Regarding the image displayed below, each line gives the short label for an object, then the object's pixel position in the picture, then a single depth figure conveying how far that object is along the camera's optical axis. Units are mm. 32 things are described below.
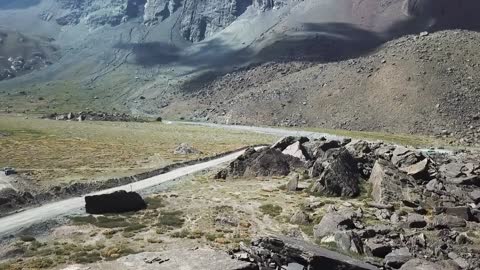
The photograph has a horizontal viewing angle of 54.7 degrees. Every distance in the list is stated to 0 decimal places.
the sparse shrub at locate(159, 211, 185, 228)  44656
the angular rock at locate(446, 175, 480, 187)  57375
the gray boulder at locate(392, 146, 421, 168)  63844
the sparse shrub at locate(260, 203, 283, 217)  48806
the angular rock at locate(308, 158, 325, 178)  64125
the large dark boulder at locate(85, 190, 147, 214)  48406
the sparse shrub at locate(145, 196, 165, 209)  51353
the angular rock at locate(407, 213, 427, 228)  42688
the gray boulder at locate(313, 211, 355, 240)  40438
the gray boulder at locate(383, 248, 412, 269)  33531
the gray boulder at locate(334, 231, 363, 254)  36156
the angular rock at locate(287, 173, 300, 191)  58906
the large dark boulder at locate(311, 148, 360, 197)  56116
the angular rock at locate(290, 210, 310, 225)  45144
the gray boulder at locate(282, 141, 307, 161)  73244
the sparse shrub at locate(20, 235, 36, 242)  39209
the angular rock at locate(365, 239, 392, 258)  35562
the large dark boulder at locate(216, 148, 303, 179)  68625
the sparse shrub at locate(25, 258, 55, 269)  32594
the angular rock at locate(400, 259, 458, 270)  31359
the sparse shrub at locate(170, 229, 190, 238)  40597
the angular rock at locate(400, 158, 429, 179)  58469
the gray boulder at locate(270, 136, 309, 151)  78062
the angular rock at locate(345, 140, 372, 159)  71500
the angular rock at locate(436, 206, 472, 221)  45250
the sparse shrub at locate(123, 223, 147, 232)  42250
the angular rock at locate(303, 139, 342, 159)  72000
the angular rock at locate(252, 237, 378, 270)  31203
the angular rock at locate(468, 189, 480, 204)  51250
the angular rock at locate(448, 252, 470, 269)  32688
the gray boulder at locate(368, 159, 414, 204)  51878
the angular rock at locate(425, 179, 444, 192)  54578
